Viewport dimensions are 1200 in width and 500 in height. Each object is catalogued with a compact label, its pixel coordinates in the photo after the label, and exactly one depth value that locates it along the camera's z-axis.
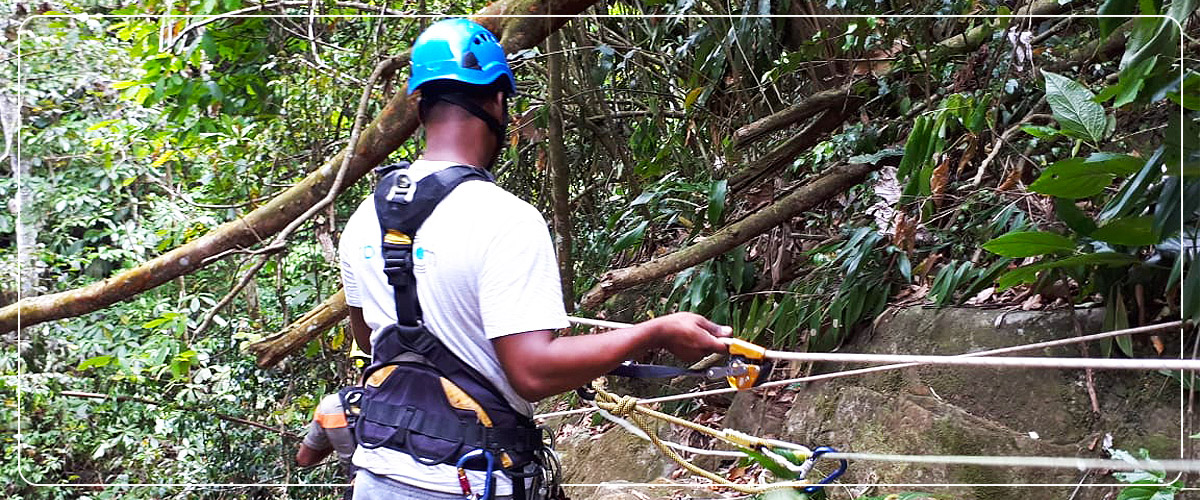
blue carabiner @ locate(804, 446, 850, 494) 1.54
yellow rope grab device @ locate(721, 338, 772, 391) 1.30
